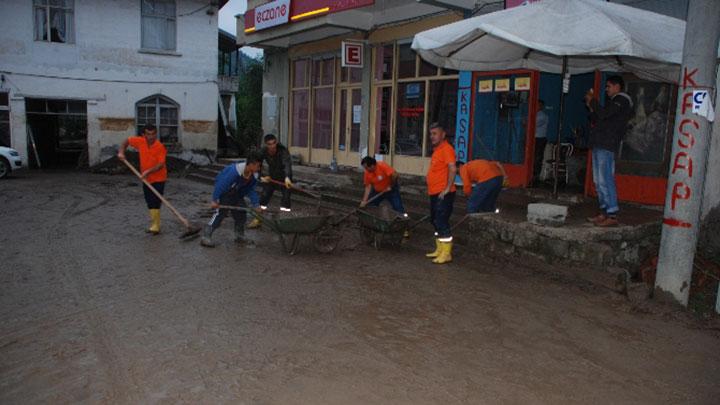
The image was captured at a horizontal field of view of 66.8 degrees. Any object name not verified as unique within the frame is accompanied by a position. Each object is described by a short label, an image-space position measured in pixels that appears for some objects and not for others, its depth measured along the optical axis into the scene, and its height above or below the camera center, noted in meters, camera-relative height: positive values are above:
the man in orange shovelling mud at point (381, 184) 8.34 -0.76
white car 16.36 -1.22
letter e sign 13.59 +2.01
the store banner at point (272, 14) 14.22 +3.15
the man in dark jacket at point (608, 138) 6.70 +0.09
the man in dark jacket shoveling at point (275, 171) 9.30 -0.69
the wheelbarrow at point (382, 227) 7.61 -1.29
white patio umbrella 6.15 +1.36
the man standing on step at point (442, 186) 7.22 -0.64
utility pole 5.32 -0.06
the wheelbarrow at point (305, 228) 7.31 -1.30
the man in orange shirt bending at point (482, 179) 7.50 -0.54
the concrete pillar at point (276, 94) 17.47 +1.20
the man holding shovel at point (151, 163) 8.73 -0.58
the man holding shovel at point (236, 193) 7.93 -0.94
